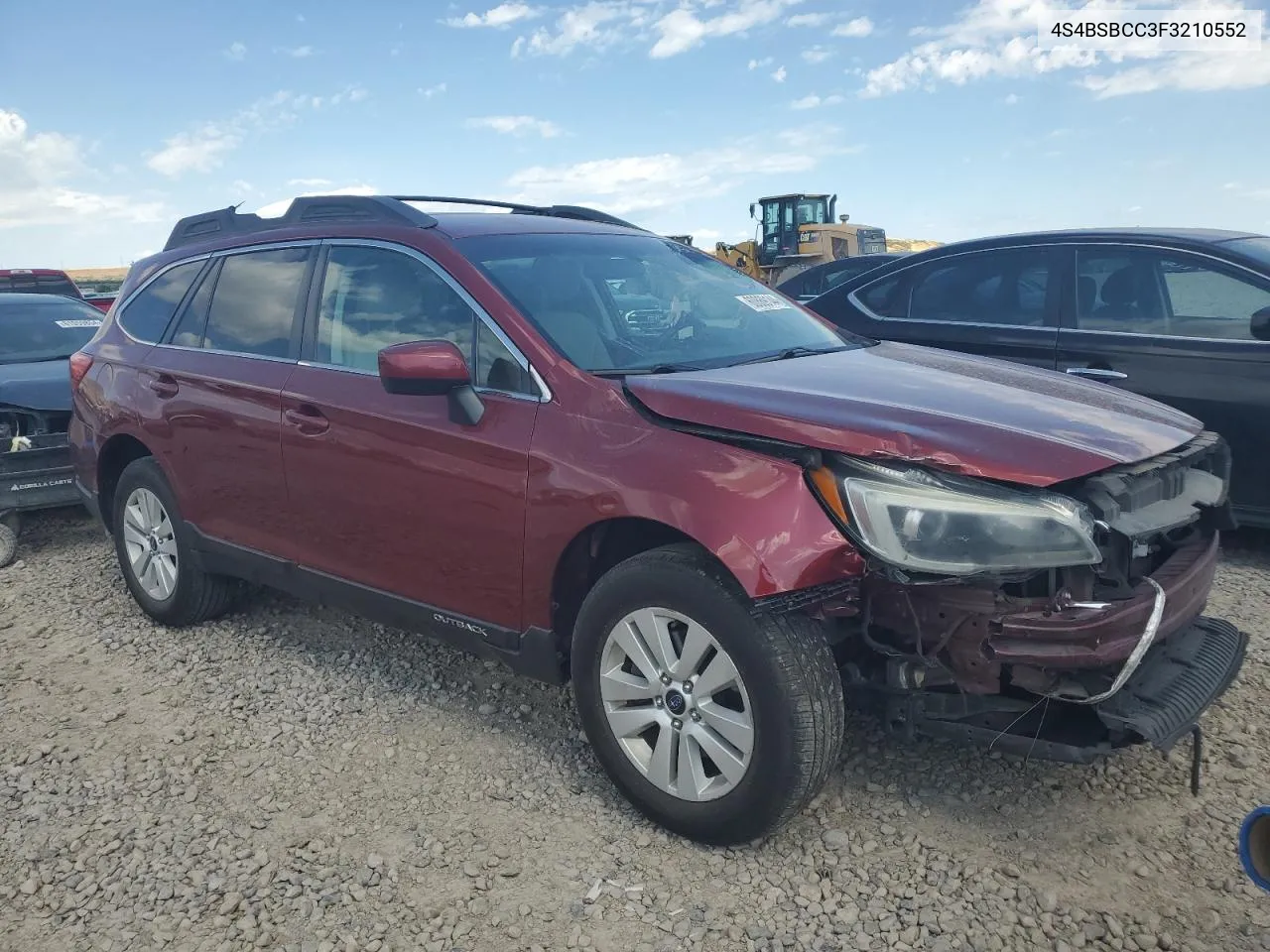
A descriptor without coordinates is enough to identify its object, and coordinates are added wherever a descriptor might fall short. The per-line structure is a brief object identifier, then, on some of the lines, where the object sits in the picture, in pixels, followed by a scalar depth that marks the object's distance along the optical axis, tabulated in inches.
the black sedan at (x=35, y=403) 237.5
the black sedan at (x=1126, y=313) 188.9
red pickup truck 414.3
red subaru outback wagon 99.9
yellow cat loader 855.1
